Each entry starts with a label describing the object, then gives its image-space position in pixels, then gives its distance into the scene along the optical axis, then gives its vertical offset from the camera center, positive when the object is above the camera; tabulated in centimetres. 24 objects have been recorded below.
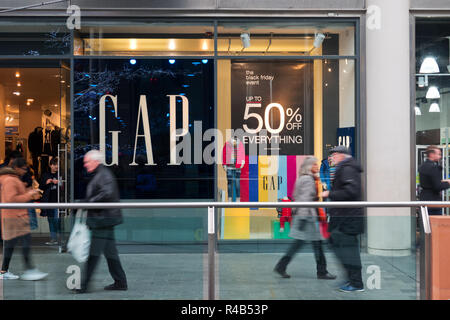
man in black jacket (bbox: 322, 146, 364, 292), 569 -85
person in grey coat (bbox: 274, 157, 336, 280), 571 -82
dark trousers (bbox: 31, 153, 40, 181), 1320 +13
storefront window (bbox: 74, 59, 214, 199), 1029 +84
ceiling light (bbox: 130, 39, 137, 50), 1034 +239
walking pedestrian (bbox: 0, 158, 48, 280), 577 -80
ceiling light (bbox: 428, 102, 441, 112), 1052 +109
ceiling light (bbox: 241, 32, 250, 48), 1044 +245
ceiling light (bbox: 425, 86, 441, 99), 1048 +137
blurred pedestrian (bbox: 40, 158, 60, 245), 1049 -36
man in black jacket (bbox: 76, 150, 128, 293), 573 -89
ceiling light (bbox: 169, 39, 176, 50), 1037 +236
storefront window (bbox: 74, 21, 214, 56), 1032 +246
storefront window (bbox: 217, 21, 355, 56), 1038 +248
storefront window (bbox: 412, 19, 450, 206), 1035 +148
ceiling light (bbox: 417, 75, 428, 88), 1039 +158
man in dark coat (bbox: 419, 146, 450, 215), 873 -32
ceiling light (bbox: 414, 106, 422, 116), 1035 +100
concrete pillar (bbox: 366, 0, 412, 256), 988 +118
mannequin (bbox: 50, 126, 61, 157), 1312 +67
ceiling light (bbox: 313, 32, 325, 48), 1045 +245
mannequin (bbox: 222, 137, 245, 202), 1041 +10
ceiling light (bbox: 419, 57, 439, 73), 1044 +190
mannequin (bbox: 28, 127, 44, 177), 1323 +53
